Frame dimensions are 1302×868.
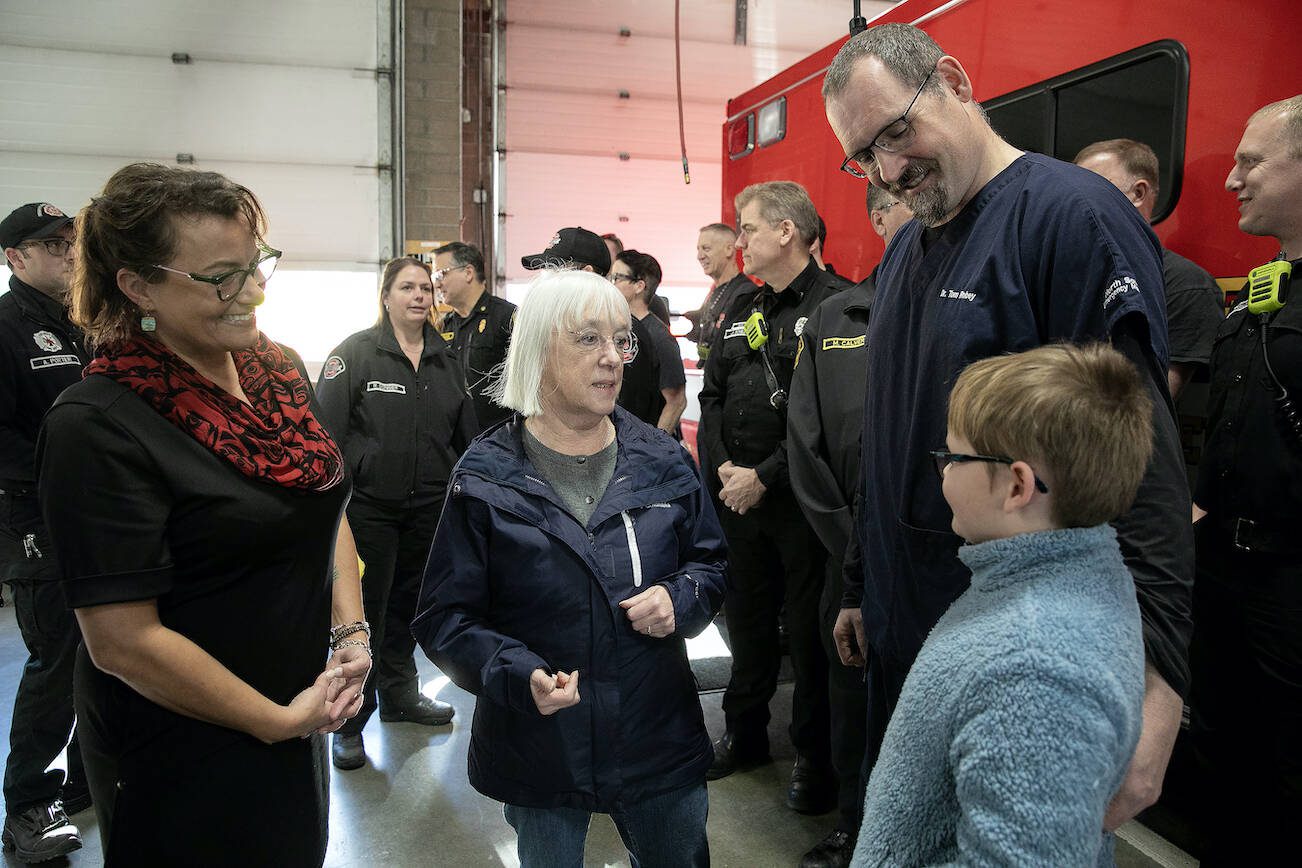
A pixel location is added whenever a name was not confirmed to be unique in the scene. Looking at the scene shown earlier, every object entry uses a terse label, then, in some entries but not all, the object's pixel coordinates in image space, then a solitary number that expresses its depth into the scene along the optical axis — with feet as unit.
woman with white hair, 5.88
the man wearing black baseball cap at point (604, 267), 13.46
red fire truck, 7.77
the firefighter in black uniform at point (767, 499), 10.71
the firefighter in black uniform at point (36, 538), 9.68
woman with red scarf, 4.53
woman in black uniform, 12.48
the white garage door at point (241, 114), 23.52
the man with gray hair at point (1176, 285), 7.95
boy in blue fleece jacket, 3.21
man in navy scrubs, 4.19
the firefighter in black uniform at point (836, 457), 9.32
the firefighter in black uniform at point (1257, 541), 7.00
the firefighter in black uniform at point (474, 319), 16.05
